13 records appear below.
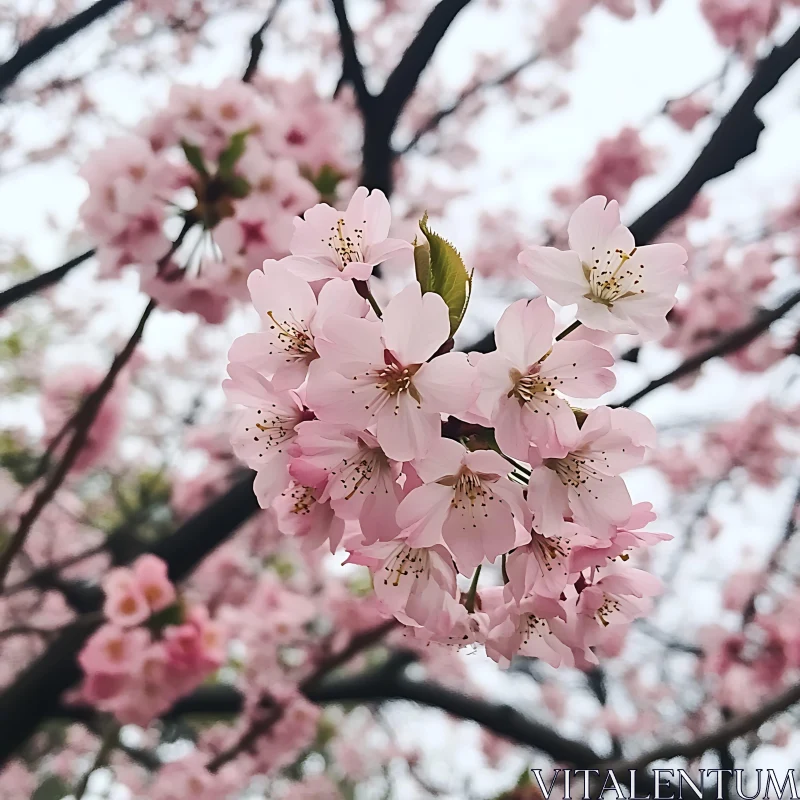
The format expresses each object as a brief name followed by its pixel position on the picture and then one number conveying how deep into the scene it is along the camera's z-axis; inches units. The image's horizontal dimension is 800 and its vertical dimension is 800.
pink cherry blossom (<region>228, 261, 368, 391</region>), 7.4
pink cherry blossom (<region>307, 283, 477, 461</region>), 6.7
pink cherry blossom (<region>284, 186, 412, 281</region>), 7.6
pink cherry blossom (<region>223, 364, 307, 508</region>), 7.5
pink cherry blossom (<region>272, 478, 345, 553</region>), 7.7
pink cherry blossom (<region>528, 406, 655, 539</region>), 6.9
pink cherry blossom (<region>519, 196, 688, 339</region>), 7.2
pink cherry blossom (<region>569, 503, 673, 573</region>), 7.2
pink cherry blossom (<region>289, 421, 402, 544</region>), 6.9
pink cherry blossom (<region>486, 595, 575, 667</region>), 7.9
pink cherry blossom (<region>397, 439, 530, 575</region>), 6.9
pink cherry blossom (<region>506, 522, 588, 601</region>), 7.3
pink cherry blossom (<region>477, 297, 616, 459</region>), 6.8
